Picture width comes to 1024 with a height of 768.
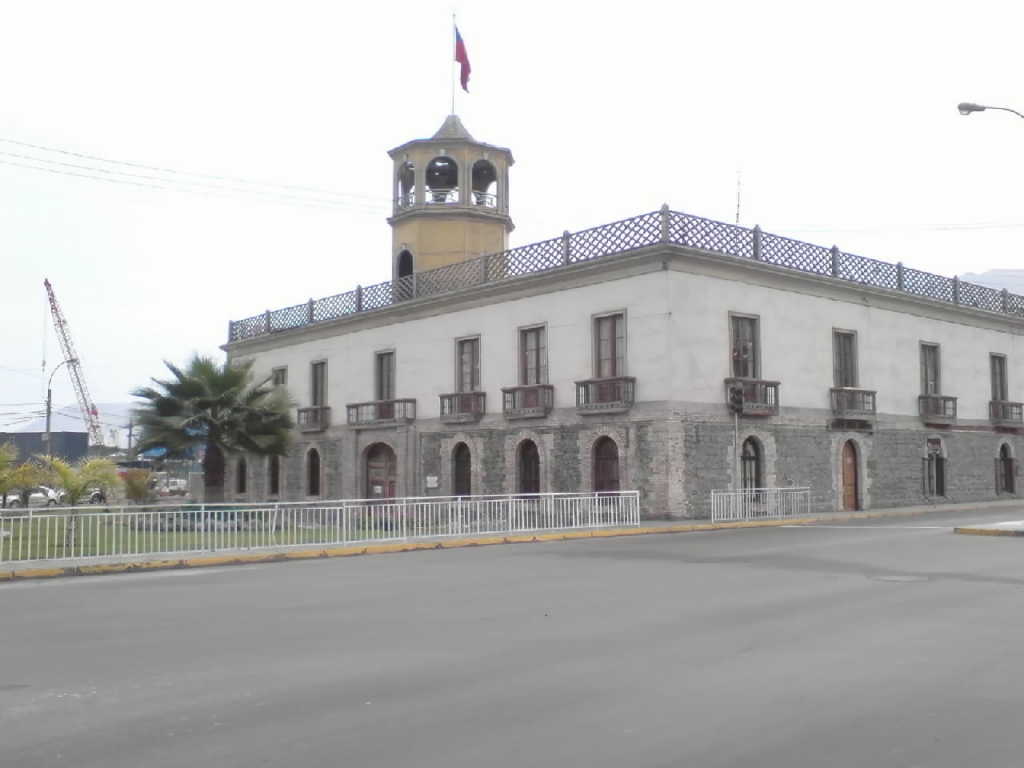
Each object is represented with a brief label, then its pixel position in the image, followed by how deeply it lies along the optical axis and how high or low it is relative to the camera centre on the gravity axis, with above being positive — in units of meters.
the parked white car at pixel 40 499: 45.87 -1.94
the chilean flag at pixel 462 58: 36.09 +14.07
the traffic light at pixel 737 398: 25.88 +1.34
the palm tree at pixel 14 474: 18.27 -0.26
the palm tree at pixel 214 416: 26.36 +1.08
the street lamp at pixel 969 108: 20.73 +6.89
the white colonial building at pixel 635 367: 26.42 +2.60
